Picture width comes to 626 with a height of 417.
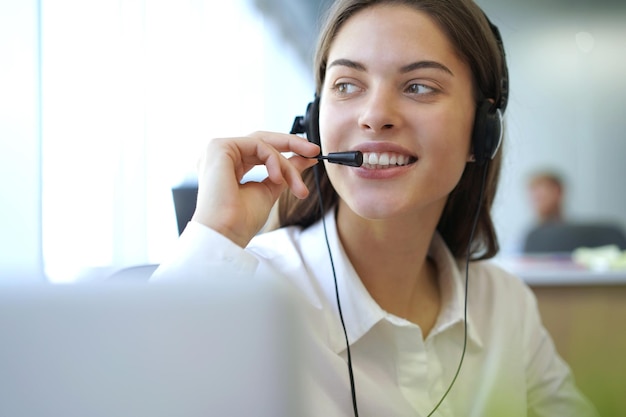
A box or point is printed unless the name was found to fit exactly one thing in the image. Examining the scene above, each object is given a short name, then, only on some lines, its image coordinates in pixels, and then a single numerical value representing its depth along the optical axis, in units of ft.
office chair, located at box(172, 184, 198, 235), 3.55
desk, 6.75
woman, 3.30
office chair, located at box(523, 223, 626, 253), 13.66
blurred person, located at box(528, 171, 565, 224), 16.03
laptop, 1.16
